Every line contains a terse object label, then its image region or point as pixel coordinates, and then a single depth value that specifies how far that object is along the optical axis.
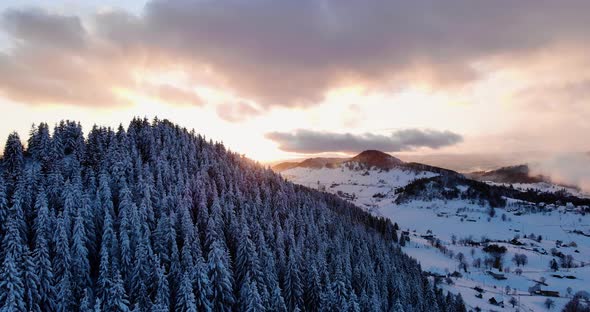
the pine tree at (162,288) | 62.83
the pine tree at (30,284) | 57.84
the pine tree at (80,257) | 67.12
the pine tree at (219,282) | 71.44
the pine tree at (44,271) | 60.94
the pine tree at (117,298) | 57.25
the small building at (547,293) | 188.84
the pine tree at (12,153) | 99.81
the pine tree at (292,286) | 82.56
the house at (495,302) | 166.95
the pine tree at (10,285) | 53.12
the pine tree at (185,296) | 60.09
